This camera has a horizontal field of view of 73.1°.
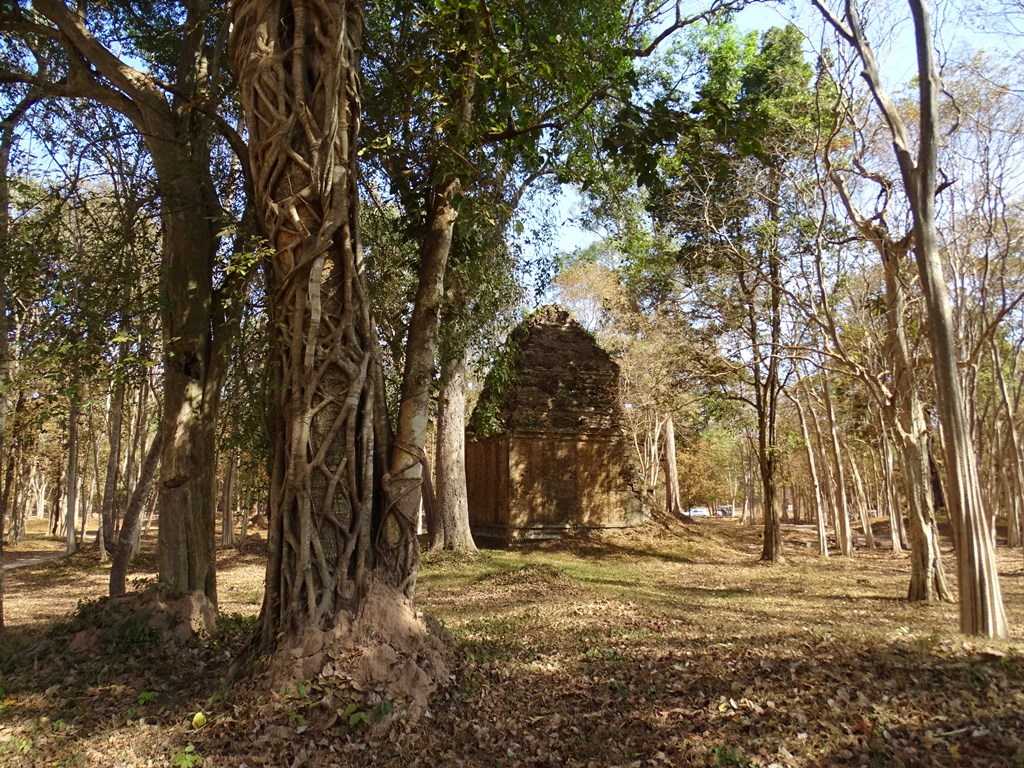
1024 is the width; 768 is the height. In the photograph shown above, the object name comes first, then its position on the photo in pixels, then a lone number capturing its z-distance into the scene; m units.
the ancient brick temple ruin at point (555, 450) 19.12
